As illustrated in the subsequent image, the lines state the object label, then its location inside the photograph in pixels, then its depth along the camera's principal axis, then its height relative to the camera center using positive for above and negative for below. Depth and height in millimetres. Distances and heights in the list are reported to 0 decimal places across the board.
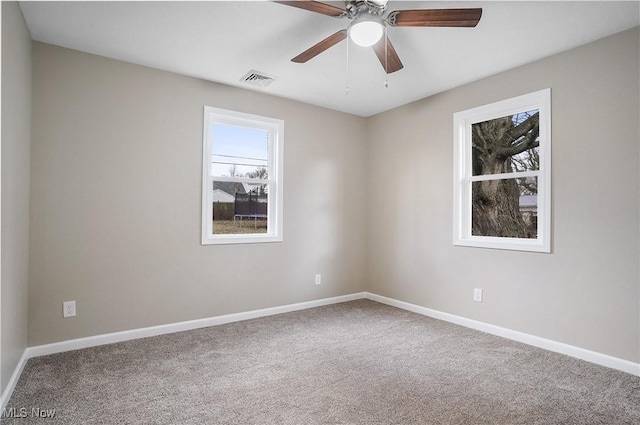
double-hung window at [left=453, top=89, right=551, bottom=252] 3018 +395
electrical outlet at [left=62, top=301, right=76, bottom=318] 2787 -779
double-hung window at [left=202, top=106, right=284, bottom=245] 3545 +385
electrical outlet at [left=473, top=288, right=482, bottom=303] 3414 -781
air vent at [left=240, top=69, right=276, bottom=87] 3296 +1322
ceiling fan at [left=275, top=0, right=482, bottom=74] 1929 +1147
